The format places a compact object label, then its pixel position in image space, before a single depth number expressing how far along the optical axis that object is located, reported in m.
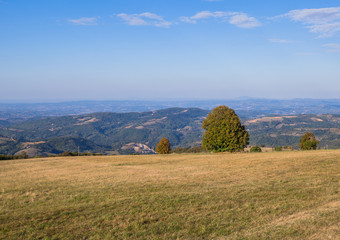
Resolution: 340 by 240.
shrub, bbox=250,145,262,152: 70.40
